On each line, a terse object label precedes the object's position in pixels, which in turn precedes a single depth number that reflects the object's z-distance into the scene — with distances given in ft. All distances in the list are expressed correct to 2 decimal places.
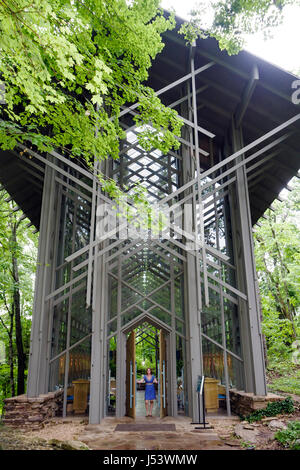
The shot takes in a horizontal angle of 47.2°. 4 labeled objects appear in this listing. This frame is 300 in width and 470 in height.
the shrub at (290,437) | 15.93
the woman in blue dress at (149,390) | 29.66
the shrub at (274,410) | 22.76
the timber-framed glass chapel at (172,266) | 26.03
